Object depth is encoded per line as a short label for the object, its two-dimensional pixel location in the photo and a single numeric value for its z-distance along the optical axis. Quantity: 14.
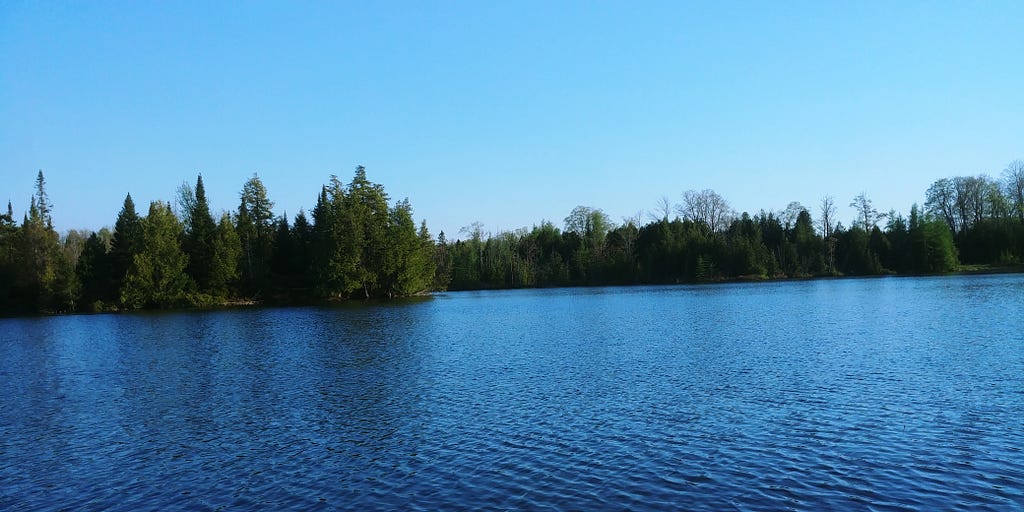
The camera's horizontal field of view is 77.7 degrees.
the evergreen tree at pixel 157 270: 93.12
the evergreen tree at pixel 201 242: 101.69
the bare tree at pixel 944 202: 137.50
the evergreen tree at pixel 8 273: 93.50
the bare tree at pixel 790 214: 156.25
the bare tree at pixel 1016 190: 125.88
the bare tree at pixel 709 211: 160.88
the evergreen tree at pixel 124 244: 96.06
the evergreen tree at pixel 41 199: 124.12
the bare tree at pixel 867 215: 147.50
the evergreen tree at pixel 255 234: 105.44
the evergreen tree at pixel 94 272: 96.38
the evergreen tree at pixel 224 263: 99.25
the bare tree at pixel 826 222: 150.12
